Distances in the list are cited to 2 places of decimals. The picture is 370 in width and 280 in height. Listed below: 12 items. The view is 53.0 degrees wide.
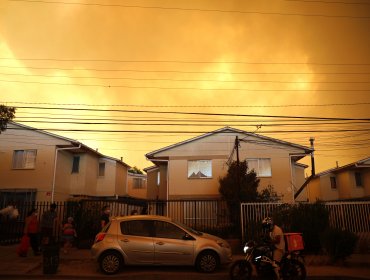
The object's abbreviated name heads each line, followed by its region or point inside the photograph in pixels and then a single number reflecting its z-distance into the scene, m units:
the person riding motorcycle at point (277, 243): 9.27
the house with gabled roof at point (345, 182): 32.38
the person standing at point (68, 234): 14.54
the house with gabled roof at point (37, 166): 24.95
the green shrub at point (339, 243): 11.69
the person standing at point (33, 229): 13.57
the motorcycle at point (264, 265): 9.16
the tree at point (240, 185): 20.27
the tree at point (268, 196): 20.80
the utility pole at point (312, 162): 34.22
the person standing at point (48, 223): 13.85
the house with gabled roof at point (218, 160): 24.56
